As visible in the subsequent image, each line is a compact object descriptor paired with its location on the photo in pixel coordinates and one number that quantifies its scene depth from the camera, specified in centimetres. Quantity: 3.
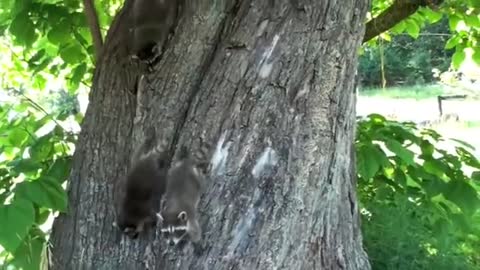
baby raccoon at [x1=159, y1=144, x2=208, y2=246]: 177
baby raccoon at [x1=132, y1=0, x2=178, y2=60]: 192
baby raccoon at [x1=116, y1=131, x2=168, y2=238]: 186
